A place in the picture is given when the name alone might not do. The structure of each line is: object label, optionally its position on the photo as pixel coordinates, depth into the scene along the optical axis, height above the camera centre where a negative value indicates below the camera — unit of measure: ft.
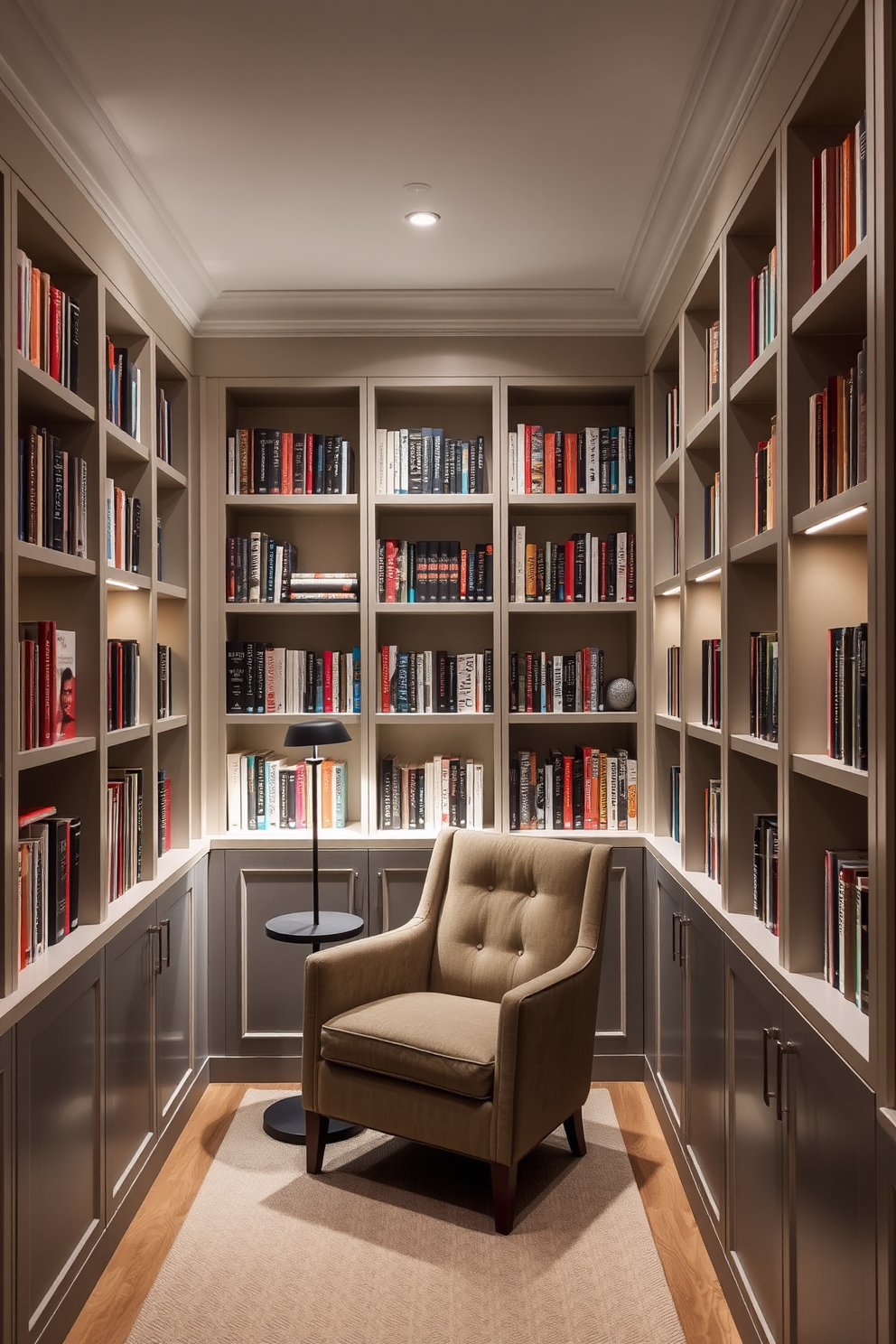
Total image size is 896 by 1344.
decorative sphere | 11.86 -0.22
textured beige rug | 7.20 -4.79
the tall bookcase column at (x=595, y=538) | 11.78 +1.52
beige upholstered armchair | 8.37 -3.17
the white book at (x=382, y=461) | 11.92 +2.66
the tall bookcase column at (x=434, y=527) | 11.78 +1.95
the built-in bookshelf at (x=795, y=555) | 5.37 +0.83
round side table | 10.11 -2.70
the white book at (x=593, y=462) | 11.91 +2.64
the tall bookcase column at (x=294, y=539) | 11.80 +1.79
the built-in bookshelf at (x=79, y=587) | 6.81 +0.81
